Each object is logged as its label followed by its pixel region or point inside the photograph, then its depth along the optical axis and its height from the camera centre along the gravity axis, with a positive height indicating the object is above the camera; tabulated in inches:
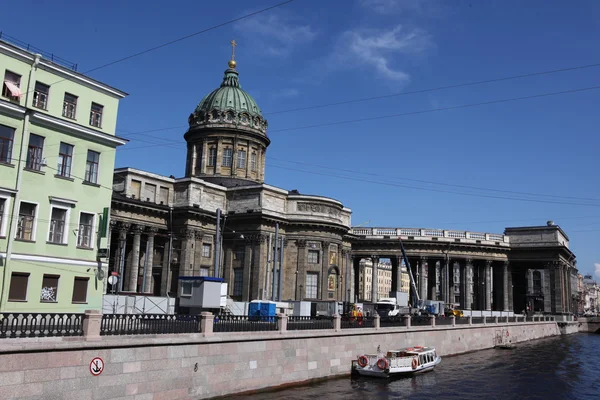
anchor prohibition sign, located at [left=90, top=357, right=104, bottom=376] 855.1 -108.8
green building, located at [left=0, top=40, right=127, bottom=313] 1226.6 +229.9
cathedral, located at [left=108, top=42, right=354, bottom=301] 2443.4 +275.5
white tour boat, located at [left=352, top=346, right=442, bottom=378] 1422.2 -148.0
